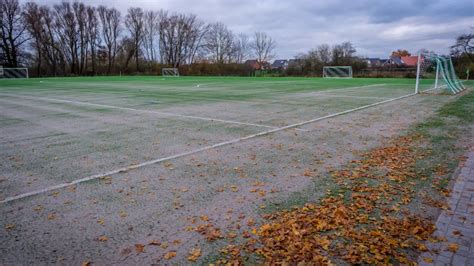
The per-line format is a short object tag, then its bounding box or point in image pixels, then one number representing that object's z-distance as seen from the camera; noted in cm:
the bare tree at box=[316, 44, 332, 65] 5644
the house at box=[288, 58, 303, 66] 5544
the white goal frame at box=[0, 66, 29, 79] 5078
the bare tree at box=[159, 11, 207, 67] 7231
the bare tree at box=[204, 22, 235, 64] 7188
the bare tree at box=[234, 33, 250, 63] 7292
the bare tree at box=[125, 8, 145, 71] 7038
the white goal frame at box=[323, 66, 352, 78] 4478
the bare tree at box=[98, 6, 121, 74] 6746
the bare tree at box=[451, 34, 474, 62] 4659
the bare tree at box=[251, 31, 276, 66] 7562
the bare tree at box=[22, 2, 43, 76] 5844
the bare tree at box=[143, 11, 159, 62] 7219
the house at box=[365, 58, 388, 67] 4896
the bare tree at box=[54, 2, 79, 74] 6222
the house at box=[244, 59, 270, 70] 7181
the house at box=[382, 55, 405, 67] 7507
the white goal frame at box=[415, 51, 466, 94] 1880
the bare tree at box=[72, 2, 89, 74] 6353
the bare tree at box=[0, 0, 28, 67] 5634
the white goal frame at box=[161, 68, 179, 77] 6011
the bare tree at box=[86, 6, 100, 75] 6512
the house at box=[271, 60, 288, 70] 5669
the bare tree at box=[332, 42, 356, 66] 5344
